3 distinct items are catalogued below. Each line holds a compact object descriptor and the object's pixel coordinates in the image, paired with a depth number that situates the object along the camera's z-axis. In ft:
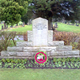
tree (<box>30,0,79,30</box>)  49.29
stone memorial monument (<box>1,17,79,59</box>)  16.40
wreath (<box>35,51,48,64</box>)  15.28
